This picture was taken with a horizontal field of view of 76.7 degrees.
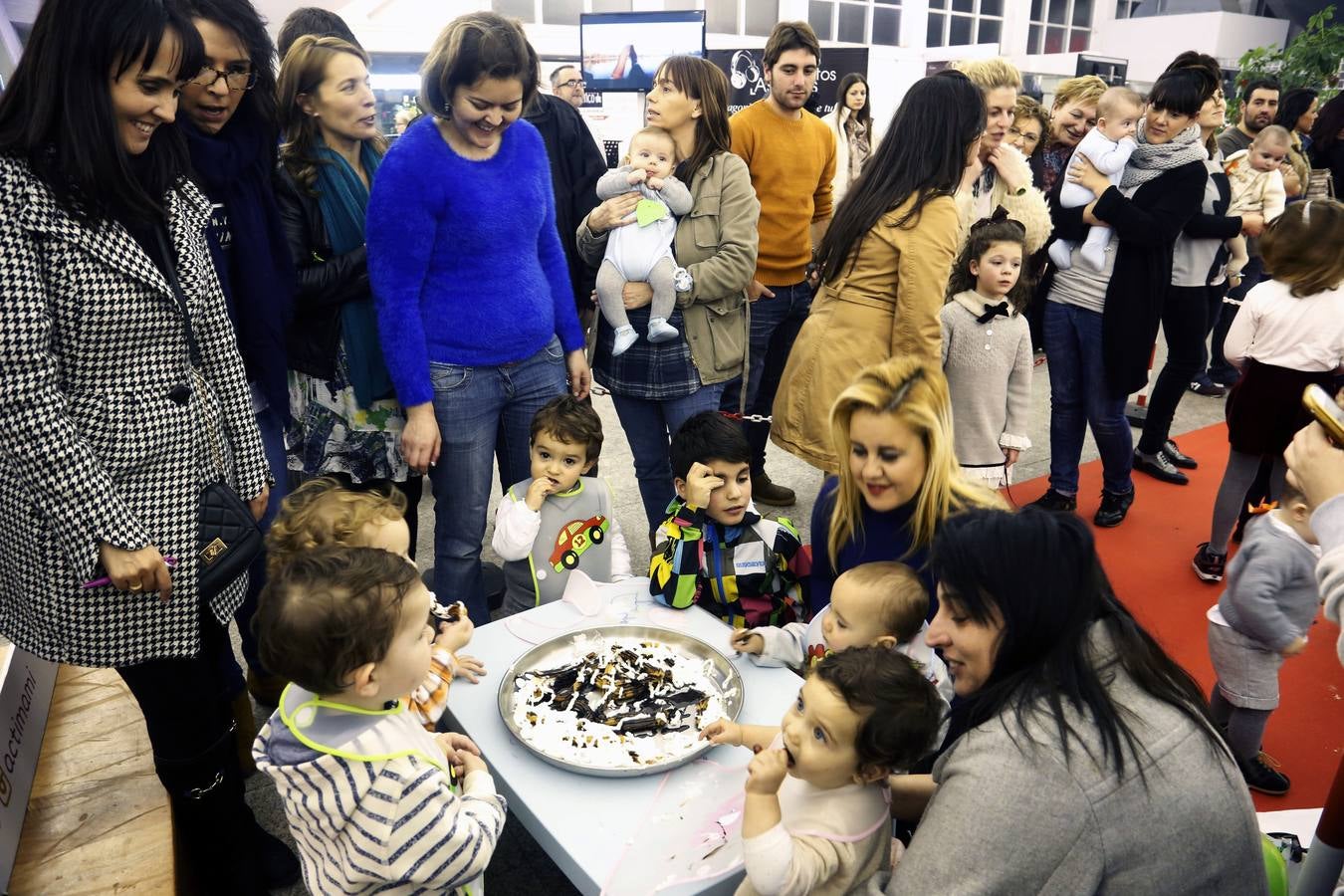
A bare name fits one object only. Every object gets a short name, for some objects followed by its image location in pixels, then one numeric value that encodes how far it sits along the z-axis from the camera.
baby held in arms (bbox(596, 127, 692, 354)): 2.62
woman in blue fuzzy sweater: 2.03
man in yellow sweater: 3.22
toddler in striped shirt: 1.18
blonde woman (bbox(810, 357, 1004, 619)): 1.77
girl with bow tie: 3.02
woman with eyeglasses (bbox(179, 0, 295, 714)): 1.80
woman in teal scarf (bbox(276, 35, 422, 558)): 2.13
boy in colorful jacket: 2.09
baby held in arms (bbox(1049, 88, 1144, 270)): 3.27
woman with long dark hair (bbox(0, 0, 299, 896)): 1.31
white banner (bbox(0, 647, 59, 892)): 1.84
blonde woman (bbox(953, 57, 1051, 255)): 3.24
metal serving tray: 1.54
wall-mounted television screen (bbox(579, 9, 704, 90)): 5.92
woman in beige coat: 2.41
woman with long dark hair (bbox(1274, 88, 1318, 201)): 4.93
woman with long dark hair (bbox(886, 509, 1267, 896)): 1.02
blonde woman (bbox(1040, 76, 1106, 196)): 4.45
